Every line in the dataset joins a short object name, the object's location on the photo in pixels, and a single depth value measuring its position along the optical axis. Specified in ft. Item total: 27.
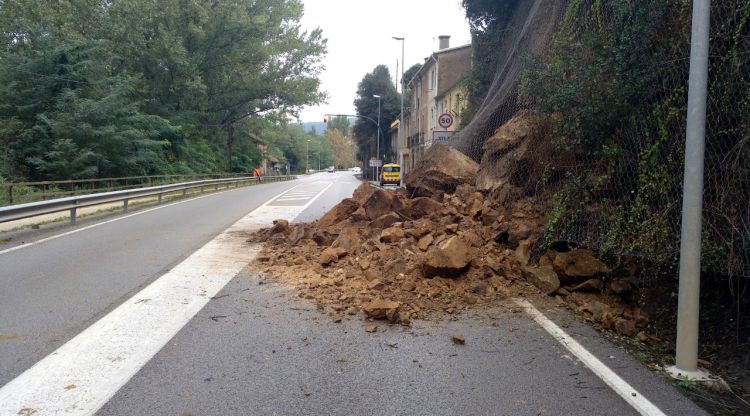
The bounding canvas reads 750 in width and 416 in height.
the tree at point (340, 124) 624.55
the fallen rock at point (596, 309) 17.08
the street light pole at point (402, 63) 125.65
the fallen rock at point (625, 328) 15.90
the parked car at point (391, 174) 147.64
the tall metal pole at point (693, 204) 13.14
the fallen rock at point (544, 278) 19.65
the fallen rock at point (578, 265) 19.25
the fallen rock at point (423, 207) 29.86
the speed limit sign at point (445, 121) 68.69
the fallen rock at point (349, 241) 26.30
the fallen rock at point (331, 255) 24.30
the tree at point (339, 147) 593.42
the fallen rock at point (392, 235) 25.97
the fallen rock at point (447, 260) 20.56
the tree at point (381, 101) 235.81
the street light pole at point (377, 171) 201.16
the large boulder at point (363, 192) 36.35
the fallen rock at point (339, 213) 34.32
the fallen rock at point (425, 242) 23.93
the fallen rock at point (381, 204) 31.74
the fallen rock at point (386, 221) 29.40
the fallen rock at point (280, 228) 34.42
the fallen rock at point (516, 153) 25.67
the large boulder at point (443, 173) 34.27
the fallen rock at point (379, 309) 17.17
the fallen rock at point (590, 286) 19.02
